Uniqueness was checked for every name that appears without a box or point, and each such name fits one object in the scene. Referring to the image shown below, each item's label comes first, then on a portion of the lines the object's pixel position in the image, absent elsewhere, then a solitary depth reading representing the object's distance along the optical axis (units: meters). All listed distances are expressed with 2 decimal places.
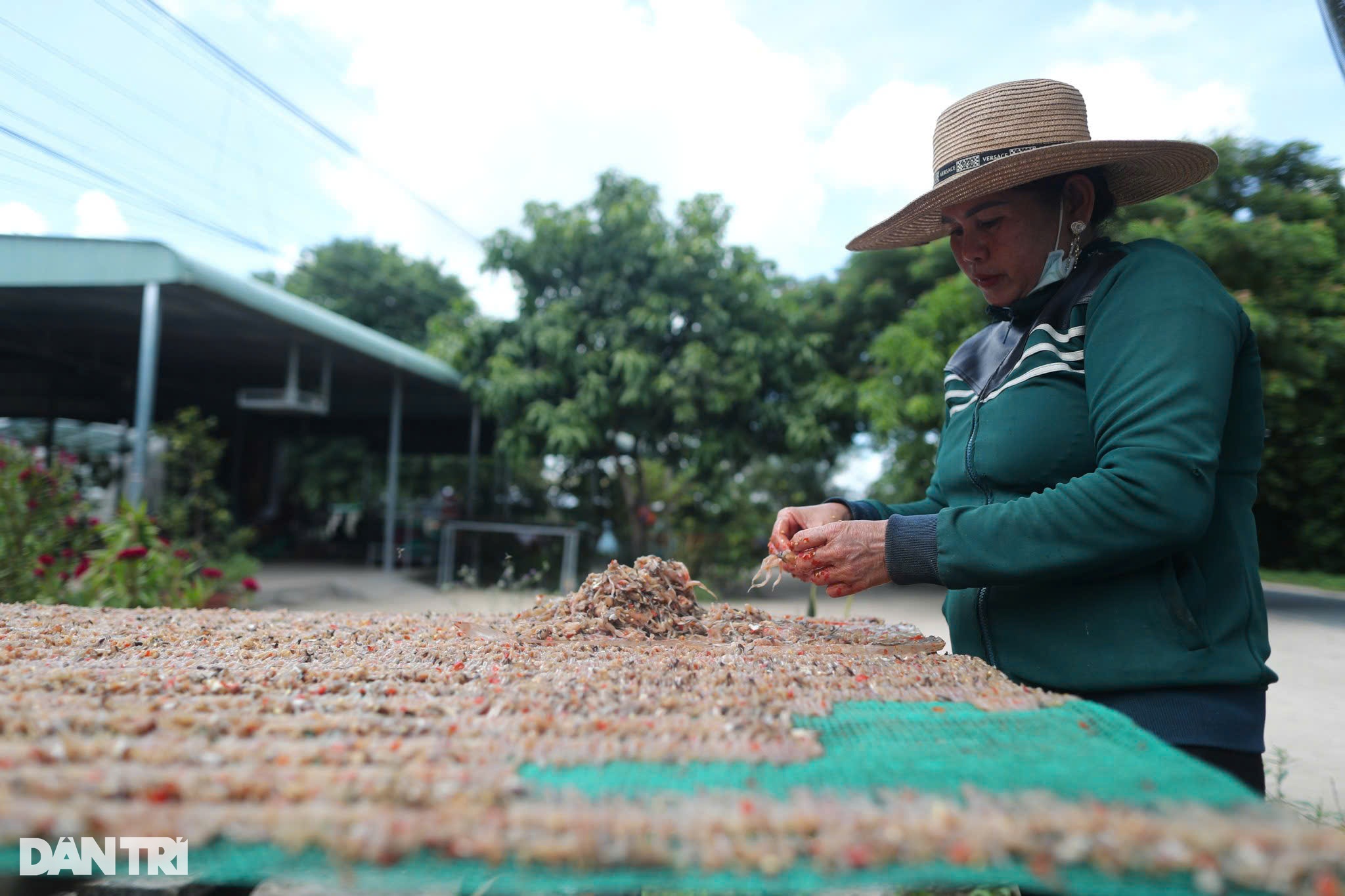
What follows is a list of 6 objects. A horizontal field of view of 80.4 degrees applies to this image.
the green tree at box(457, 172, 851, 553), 9.15
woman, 1.20
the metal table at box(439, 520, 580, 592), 9.48
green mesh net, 0.71
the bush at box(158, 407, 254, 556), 7.89
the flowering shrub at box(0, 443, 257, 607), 4.62
